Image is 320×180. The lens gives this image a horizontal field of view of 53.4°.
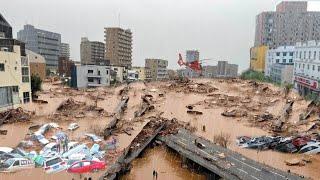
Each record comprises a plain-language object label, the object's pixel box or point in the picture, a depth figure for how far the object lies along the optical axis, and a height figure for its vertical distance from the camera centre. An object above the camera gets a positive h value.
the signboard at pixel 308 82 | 41.11 -1.84
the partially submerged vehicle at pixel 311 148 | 19.39 -4.88
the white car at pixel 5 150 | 17.46 -4.63
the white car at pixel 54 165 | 15.65 -4.87
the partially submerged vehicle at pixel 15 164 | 15.69 -4.88
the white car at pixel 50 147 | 18.00 -4.63
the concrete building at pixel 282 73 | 53.41 -0.81
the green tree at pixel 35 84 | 36.71 -1.95
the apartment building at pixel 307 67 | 41.44 +0.24
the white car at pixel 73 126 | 24.08 -4.55
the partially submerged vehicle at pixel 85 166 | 15.45 -4.87
